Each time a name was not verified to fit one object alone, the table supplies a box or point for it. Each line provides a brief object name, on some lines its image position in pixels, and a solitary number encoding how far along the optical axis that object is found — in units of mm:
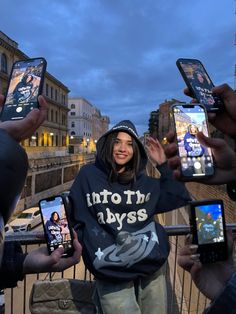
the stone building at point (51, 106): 29872
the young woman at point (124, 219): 1707
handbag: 2012
